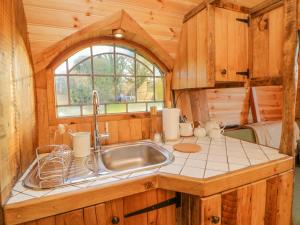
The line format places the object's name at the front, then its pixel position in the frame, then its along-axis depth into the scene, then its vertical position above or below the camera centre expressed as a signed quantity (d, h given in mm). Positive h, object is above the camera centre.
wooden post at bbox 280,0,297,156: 1141 +176
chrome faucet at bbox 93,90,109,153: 1305 -226
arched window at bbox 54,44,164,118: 1462 +195
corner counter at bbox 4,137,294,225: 764 -404
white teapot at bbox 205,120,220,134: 1716 -215
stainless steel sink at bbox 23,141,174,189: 906 -368
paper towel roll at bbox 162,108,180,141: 1575 -171
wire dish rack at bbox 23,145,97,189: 898 -366
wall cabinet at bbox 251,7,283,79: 1320 +440
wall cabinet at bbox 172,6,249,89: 1364 +432
